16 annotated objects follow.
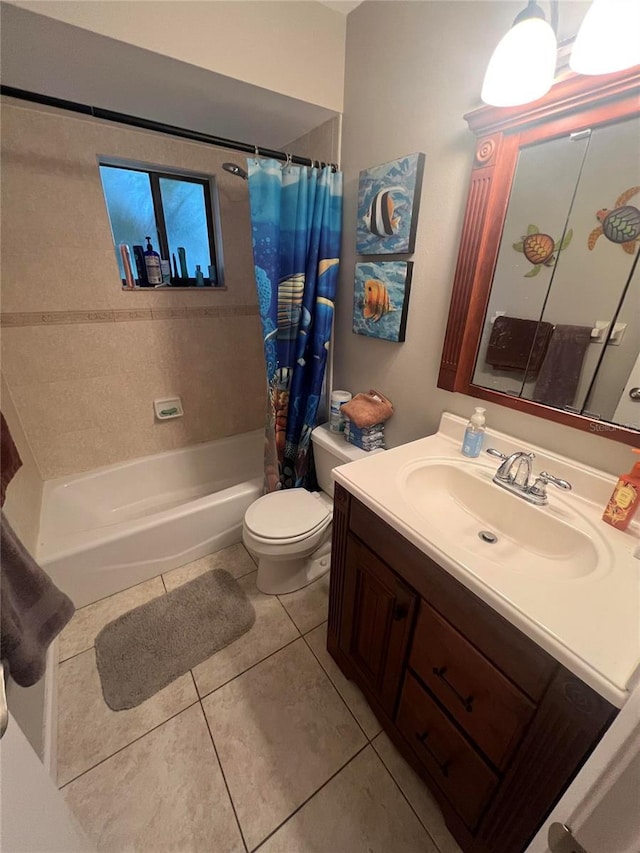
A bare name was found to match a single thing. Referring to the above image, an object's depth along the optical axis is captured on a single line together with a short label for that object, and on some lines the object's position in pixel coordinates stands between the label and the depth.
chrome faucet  0.91
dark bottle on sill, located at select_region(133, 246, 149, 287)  1.84
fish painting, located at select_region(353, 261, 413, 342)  1.29
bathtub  1.49
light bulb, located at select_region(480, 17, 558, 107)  0.75
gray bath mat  1.27
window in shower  1.77
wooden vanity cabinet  0.60
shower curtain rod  1.01
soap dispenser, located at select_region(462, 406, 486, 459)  1.09
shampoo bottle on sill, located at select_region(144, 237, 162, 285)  1.85
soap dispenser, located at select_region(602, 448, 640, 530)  0.80
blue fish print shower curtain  1.40
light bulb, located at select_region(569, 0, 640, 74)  0.67
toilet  1.42
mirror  0.79
